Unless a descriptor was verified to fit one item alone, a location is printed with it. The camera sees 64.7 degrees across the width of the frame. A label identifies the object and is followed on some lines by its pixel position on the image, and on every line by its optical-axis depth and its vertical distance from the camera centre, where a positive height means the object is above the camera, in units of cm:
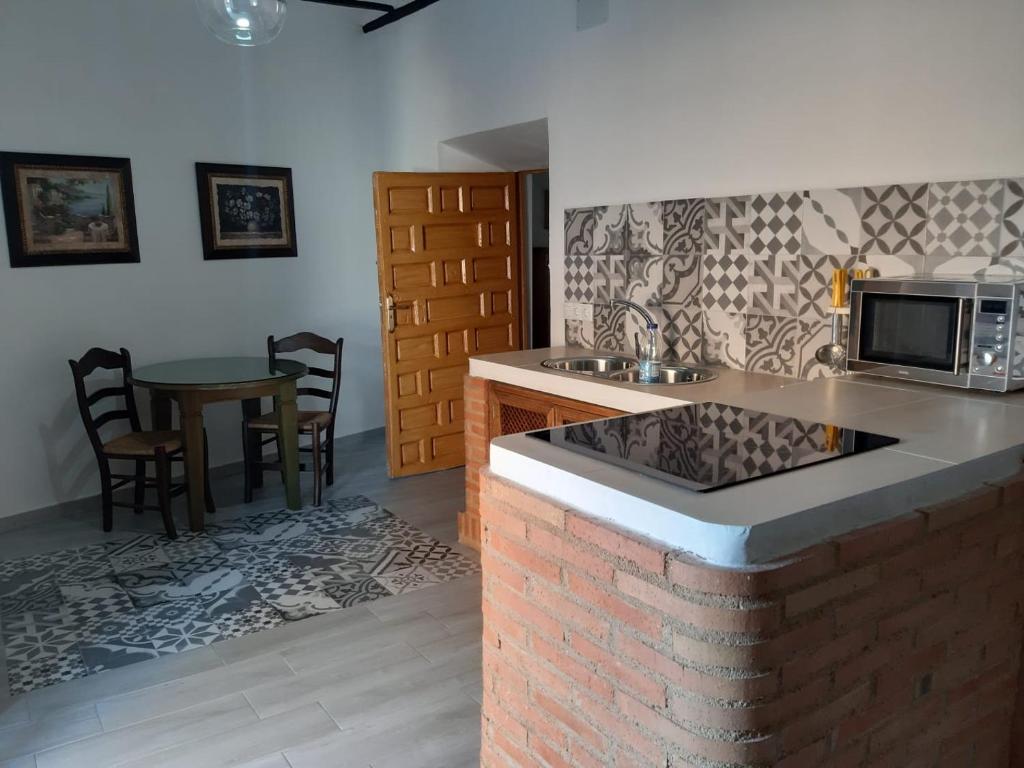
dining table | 395 -63
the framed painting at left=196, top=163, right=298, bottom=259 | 485 +33
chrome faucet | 315 -40
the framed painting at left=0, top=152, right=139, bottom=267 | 413 +32
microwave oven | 205 -22
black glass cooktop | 154 -40
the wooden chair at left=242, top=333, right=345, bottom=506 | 441 -87
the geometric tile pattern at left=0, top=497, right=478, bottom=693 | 294 -133
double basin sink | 314 -46
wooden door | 466 -20
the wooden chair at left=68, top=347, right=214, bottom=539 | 396 -87
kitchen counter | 131 -41
